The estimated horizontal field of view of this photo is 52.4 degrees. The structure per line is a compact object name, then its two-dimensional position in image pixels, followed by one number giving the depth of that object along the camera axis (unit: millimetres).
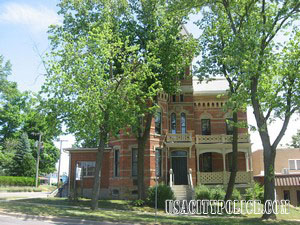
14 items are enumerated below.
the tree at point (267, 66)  16172
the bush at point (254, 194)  25356
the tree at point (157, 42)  22703
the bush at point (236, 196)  24281
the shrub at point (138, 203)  22119
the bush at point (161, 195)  22359
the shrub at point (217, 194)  23828
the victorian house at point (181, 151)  27156
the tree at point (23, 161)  49594
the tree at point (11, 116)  54056
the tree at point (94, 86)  17109
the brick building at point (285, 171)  33253
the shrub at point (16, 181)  42000
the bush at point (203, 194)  23781
